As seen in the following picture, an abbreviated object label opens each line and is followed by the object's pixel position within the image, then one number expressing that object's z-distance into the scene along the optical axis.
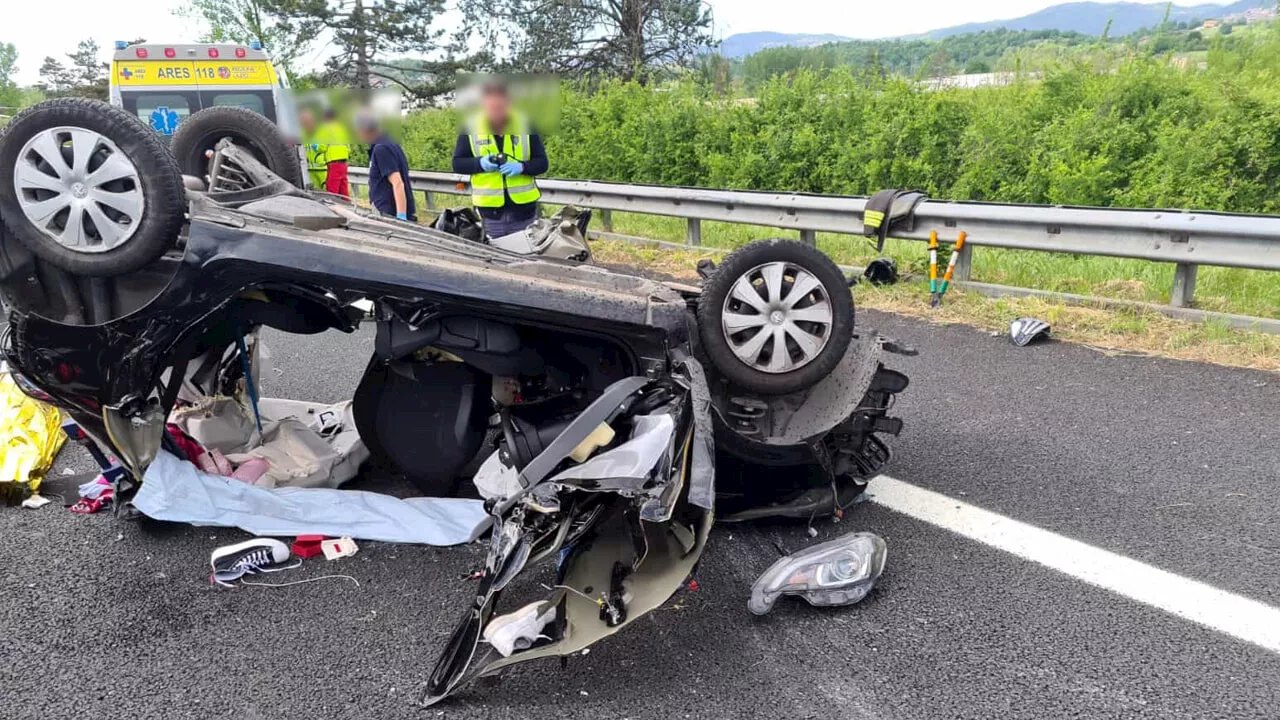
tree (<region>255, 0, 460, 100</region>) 9.12
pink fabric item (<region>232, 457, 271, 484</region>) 3.63
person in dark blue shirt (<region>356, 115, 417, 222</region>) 7.55
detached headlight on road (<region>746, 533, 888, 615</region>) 2.71
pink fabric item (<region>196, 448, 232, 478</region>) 3.61
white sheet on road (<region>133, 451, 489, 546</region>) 3.29
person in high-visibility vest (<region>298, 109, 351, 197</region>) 7.96
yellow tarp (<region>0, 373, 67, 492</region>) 3.86
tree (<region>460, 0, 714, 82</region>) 11.80
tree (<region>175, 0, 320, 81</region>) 15.48
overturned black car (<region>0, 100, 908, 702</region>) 2.50
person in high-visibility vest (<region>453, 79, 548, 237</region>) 6.38
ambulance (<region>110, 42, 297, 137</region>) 9.73
